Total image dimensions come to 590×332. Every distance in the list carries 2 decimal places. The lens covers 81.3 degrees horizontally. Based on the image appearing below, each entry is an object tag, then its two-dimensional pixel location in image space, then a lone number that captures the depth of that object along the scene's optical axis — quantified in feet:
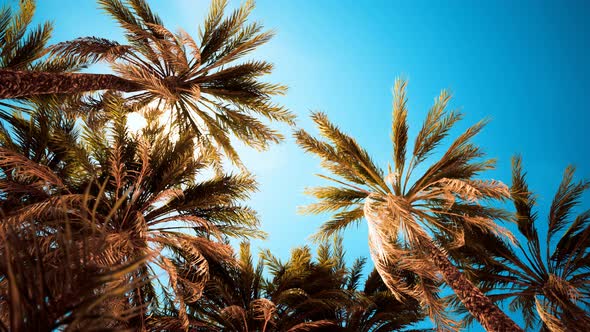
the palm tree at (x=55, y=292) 3.95
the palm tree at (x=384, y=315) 30.42
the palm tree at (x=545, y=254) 31.12
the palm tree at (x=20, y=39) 24.17
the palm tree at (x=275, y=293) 27.71
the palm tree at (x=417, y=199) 21.90
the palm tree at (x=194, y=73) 22.52
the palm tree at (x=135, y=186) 20.34
